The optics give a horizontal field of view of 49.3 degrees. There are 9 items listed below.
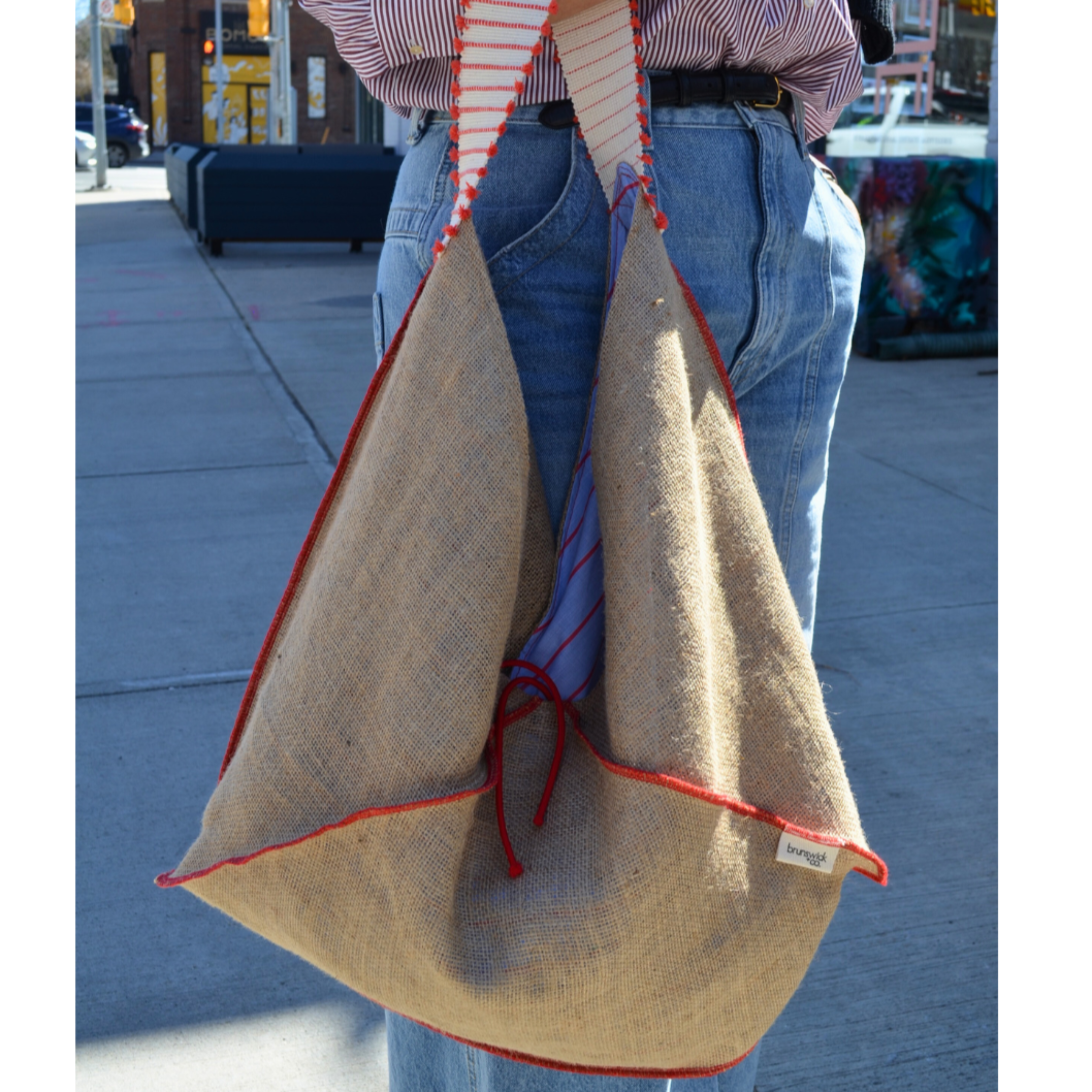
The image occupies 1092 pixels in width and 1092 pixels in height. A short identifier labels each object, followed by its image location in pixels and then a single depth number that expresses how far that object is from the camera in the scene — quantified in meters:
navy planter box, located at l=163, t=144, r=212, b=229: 13.45
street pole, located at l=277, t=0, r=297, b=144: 22.05
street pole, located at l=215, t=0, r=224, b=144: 30.22
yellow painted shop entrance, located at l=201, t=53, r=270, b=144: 38.00
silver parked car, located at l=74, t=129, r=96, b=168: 28.19
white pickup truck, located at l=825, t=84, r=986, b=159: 7.92
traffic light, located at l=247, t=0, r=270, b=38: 21.25
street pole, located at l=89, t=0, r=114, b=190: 23.20
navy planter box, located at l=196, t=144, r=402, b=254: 12.23
